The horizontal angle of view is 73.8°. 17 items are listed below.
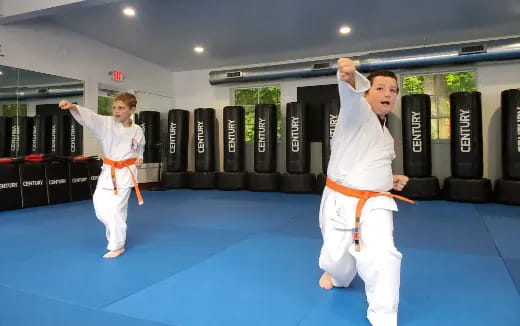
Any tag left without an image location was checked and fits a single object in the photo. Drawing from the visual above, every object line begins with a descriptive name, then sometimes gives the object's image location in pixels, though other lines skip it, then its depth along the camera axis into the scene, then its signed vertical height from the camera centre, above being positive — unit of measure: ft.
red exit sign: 24.81 +6.52
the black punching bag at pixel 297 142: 24.13 +1.44
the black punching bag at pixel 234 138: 26.13 +1.90
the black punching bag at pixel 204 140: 27.04 +1.86
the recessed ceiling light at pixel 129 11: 17.98 +8.08
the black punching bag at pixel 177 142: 27.45 +1.75
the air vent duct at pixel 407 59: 19.90 +6.50
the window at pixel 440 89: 23.14 +4.90
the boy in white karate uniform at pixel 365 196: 5.50 -0.61
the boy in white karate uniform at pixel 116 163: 9.82 +0.05
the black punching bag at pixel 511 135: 18.76 +1.39
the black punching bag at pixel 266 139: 25.20 +1.73
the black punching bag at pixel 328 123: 23.18 +2.65
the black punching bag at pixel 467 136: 19.63 +1.39
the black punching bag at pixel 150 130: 27.94 +2.79
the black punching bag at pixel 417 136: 20.80 +1.54
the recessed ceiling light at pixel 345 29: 20.38 +7.94
